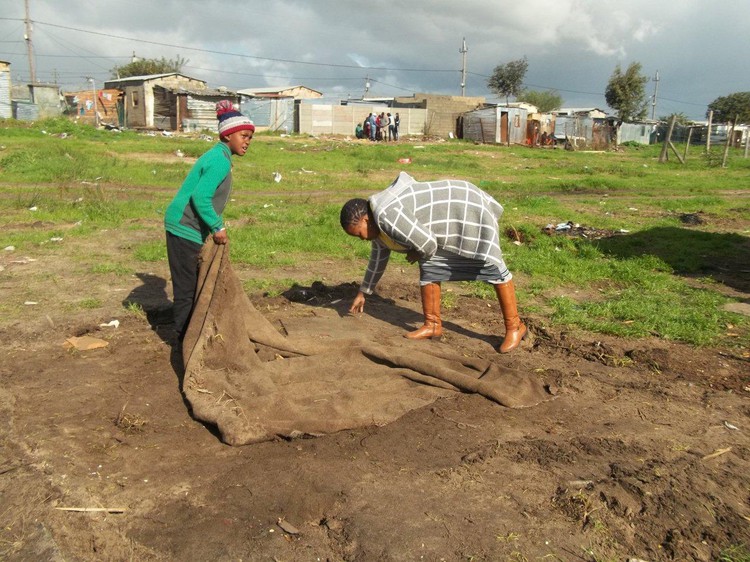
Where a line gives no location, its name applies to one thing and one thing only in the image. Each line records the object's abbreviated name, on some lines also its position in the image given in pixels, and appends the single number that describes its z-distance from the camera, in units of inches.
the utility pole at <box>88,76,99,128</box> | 1367.2
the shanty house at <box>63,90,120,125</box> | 1493.6
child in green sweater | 174.9
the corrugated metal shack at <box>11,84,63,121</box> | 1448.1
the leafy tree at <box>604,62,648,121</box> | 1947.6
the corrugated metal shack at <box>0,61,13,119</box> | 1396.4
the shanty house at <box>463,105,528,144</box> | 1450.5
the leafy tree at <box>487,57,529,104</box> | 2297.0
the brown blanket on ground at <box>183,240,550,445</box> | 142.2
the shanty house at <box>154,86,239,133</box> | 1379.2
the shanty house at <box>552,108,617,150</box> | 1552.7
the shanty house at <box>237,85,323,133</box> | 1476.4
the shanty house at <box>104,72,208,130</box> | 1407.5
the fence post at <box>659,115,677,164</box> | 996.5
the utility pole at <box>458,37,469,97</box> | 2404.0
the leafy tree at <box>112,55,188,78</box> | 2432.3
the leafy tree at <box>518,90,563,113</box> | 2780.5
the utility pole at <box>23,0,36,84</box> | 1696.6
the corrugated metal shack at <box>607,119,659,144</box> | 1809.8
